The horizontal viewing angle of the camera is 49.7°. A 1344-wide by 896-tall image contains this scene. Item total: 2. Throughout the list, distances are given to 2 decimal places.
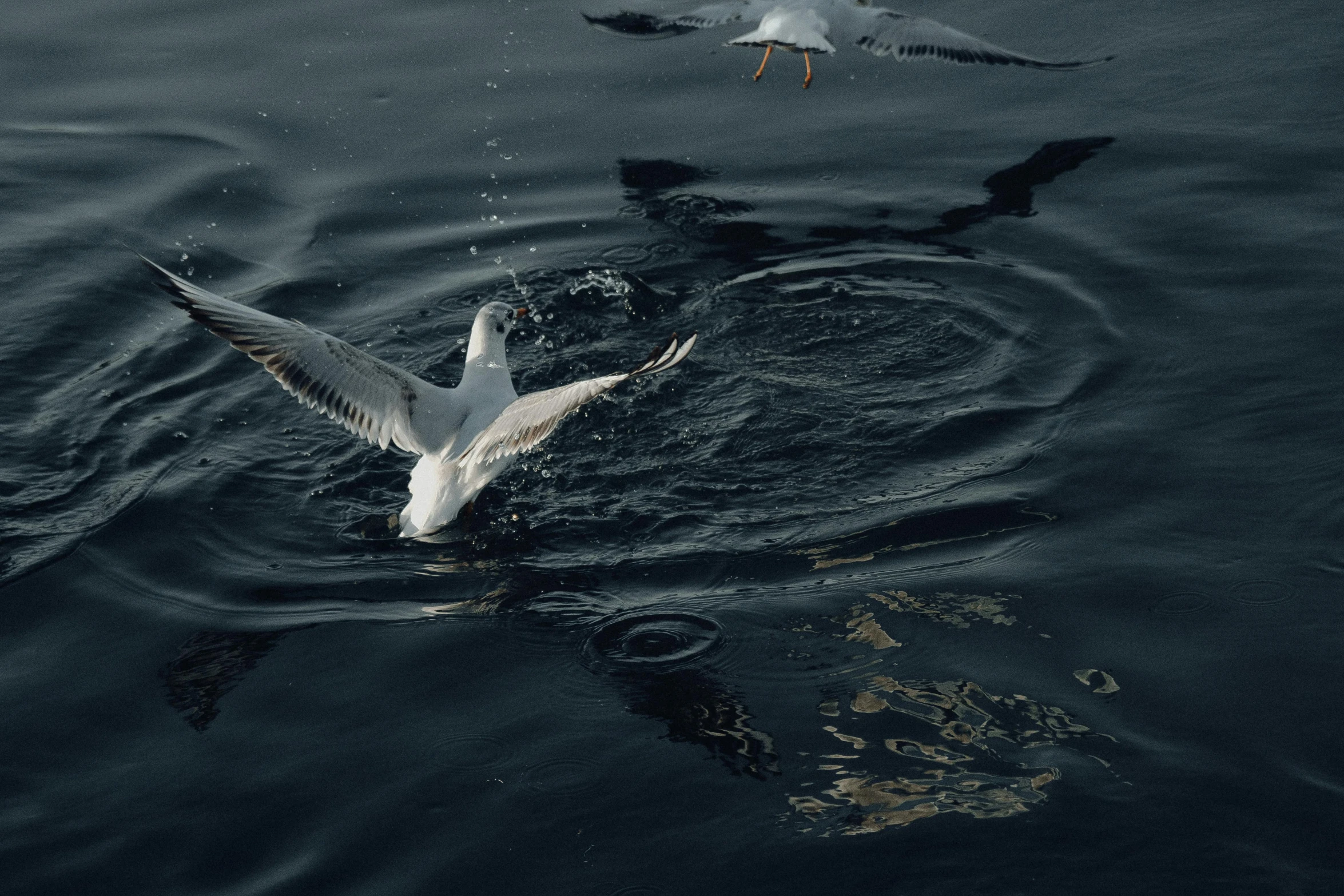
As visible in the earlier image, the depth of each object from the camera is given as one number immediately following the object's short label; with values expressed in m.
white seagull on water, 6.15
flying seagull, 9.79
